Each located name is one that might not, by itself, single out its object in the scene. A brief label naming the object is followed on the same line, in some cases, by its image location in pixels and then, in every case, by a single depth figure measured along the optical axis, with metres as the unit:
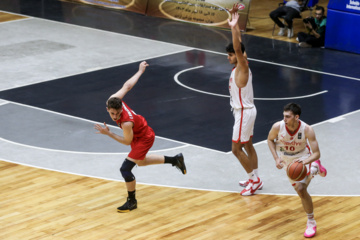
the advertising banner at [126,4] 35.28
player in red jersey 14.48
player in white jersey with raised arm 15.39
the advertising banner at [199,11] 32.32
